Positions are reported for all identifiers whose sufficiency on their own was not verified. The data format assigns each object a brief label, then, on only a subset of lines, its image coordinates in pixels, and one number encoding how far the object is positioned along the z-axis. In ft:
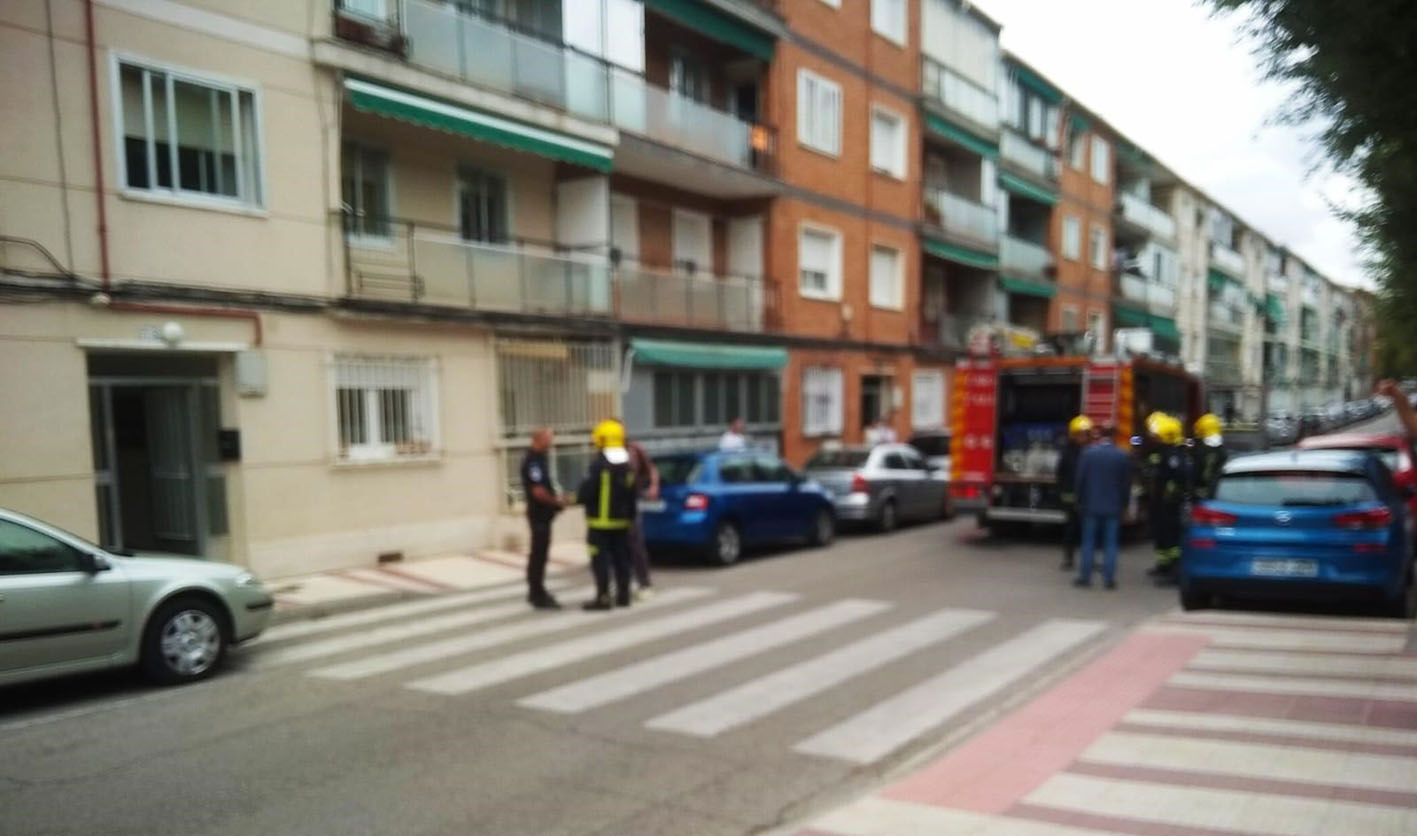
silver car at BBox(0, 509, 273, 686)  20.56
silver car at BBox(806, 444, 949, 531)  50.14
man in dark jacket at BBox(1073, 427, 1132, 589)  34.22
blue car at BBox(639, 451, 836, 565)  40.27
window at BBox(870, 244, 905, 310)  76.59
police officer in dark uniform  31.68
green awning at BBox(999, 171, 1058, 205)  94.43
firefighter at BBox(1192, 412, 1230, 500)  38.83
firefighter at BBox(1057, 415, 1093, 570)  39.52
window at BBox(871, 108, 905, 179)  75.61
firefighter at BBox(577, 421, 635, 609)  31.01
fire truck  45.09
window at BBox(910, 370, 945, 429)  83.10
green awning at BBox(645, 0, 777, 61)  55.67
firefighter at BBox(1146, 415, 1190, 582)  35.81
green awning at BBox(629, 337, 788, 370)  53.26
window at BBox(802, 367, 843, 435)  68.49
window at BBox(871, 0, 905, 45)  74.25
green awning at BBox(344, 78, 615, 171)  38.37
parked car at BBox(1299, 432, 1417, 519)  39.25
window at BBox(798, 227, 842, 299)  68.44
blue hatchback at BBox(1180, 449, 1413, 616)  26.48
